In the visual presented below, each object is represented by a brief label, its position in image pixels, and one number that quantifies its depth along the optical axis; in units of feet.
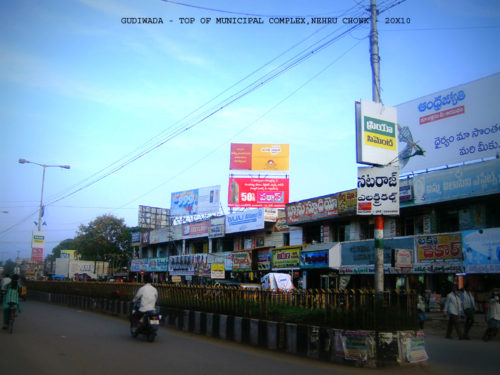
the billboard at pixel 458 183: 68.90
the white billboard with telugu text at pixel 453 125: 78.18
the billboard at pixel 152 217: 190.49
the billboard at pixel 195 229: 139.13
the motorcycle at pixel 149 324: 38.83
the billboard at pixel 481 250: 67.56
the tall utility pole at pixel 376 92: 34.88
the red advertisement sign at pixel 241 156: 141.80
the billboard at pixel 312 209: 94.99
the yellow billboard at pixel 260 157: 140.87
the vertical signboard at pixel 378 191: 35.91
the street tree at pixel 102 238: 190.60
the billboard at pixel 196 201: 149.79
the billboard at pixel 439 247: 72.95
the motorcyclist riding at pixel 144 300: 39.86
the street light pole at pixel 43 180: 122.83
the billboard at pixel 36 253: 119.75
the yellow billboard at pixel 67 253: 268.00
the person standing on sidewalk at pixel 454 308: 45.34
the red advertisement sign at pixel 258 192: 135.23
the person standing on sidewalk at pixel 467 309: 46.86
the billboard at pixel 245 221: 116.06
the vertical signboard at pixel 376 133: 36.68
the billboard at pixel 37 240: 118.62
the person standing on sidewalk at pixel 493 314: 42.91
